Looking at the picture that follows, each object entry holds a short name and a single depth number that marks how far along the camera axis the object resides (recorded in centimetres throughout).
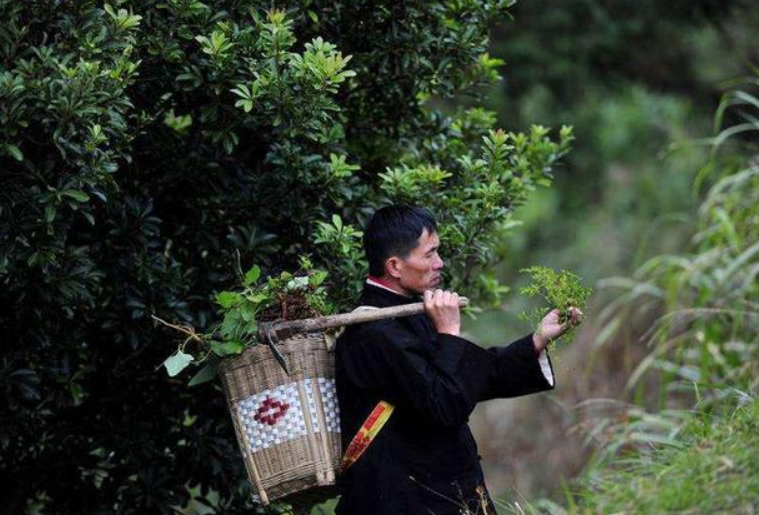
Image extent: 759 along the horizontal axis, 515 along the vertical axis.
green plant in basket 924
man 876
